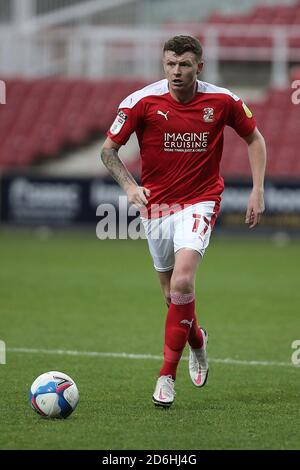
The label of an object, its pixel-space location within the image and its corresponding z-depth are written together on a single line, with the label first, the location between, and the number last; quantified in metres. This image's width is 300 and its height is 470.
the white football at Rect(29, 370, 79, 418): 6.15
